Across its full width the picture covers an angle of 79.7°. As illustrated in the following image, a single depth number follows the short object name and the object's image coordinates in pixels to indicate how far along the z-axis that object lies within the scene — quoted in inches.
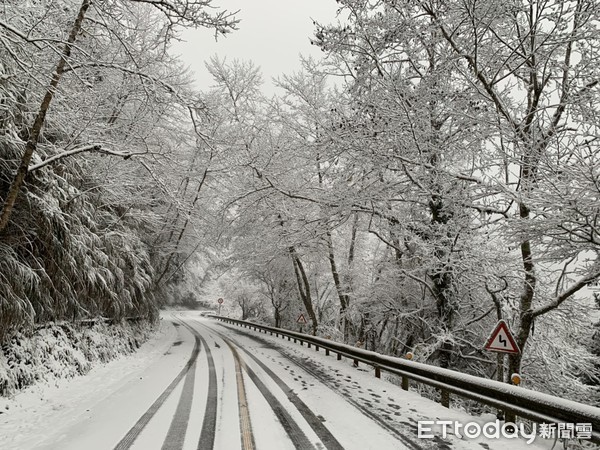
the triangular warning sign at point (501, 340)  248.5
